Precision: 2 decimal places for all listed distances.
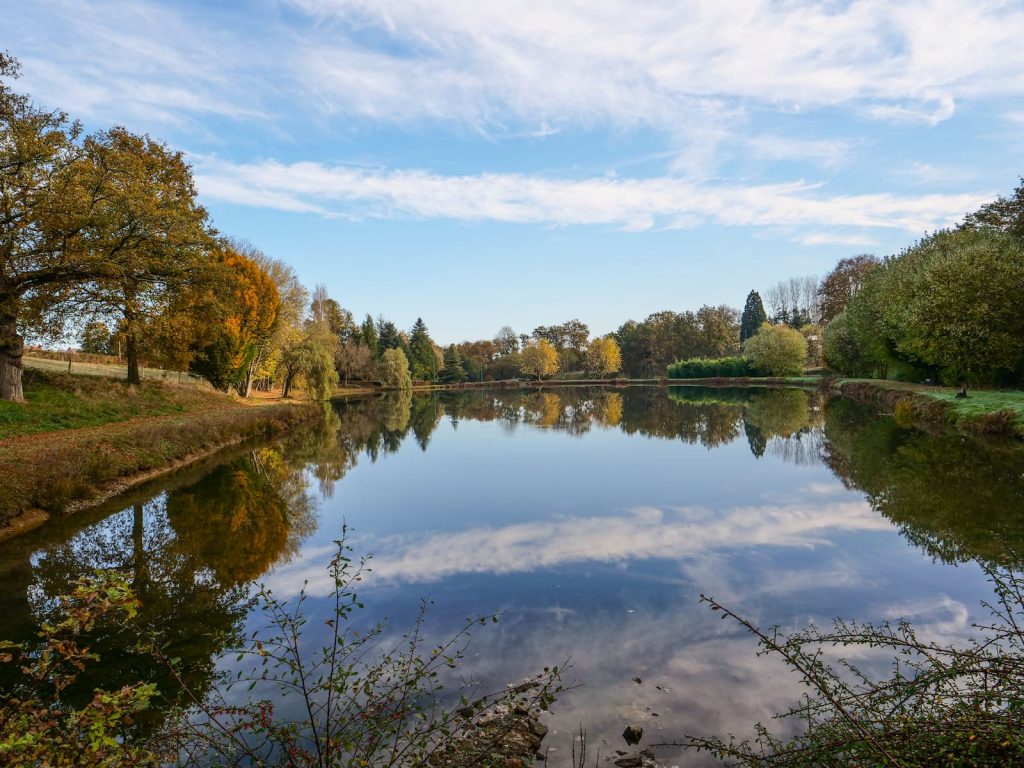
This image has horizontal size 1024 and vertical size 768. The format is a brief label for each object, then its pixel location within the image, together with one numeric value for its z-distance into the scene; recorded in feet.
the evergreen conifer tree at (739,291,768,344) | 305.12
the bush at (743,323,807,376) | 217.15
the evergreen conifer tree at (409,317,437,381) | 280.31
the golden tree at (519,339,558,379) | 306.55
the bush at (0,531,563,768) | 9.35
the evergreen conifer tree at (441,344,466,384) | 301.84
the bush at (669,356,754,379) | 243.60
